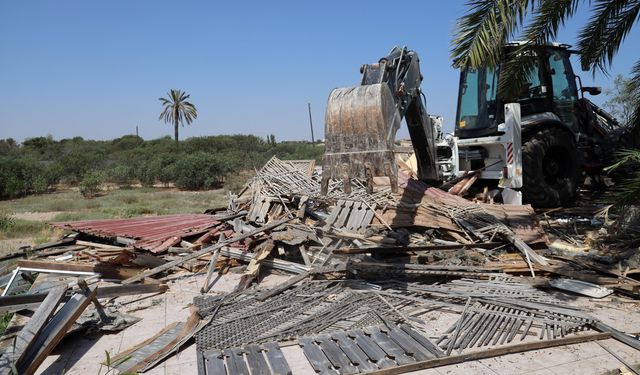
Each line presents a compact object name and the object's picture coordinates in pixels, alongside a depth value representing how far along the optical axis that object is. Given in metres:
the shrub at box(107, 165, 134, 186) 35.44
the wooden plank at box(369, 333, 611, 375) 4.29
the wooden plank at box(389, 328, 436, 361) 4.52
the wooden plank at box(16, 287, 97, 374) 4.37
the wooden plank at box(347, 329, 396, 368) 4.42
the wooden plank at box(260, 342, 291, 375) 4.37
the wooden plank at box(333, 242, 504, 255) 7.62
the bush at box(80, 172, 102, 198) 26.73
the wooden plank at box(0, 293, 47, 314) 5.22
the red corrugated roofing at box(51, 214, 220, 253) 9.45
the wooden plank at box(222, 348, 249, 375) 4.40
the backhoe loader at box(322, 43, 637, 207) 8.13
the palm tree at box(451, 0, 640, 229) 6.39
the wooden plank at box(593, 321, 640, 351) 4.56
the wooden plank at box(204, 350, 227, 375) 4.42
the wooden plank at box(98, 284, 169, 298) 6.36
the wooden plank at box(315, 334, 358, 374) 4.35
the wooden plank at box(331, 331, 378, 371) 4.37
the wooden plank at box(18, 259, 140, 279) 8.00
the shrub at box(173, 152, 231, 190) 31.69
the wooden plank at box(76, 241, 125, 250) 9.66
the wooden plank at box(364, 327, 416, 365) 4.46
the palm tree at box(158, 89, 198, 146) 50.66
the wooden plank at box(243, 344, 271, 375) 4.39
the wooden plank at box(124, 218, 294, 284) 7.77
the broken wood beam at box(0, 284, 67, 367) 4.27
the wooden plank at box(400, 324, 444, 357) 4.61
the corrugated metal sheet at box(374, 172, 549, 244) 8.36
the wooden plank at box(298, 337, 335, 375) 4.38
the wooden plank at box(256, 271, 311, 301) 6.54
